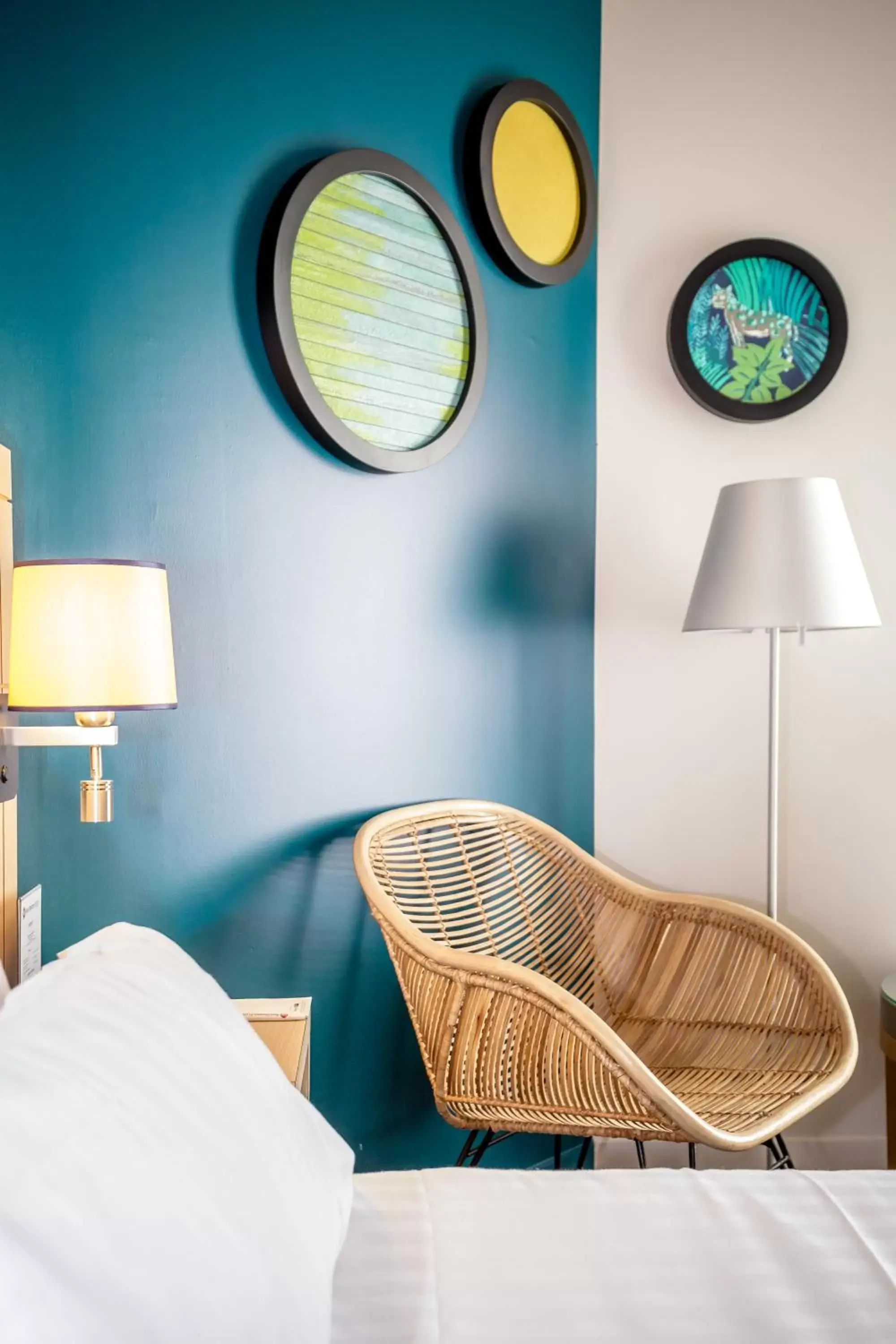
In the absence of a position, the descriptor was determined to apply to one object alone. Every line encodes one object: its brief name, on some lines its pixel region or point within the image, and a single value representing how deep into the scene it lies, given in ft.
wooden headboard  4.53
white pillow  1.90
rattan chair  4.99
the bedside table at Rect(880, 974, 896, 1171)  6.50
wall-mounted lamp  3.96
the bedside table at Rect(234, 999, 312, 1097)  4.64
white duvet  2.74
